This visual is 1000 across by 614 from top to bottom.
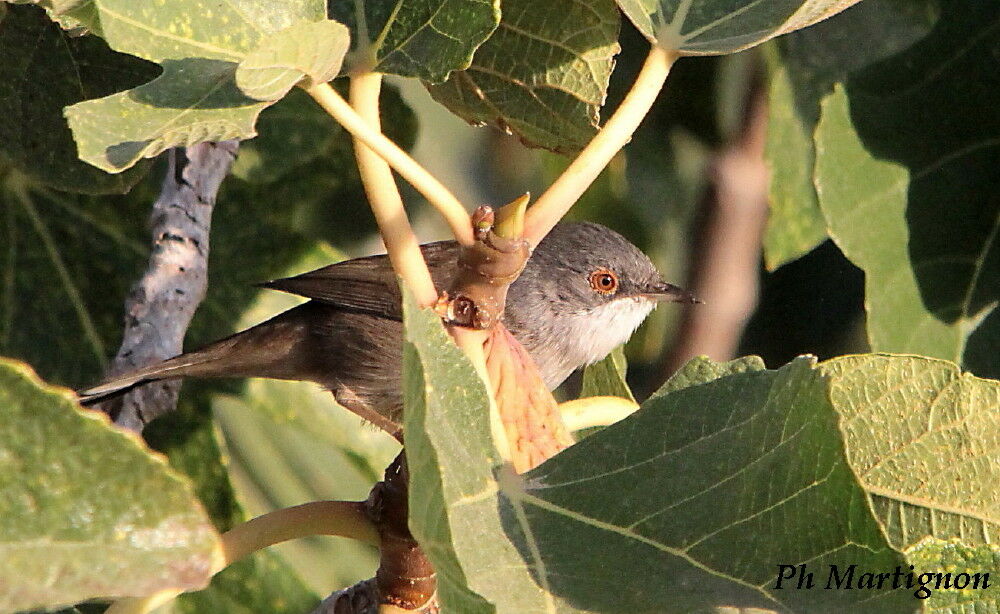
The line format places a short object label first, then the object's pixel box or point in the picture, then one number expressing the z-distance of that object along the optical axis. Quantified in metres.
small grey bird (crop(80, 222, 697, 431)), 8.11
